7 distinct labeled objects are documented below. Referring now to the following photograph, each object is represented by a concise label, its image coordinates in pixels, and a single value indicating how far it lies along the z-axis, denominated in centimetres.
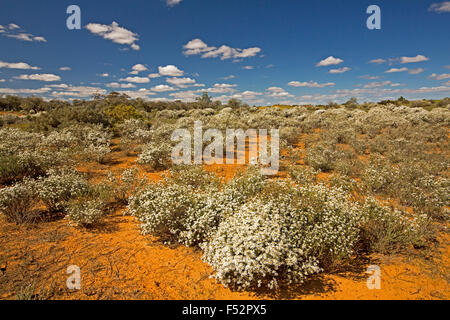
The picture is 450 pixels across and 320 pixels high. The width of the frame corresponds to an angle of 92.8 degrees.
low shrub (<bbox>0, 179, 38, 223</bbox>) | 534
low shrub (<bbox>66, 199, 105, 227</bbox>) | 530
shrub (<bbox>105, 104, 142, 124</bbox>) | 1911
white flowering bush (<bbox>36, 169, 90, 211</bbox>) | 587
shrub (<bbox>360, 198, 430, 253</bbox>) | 441
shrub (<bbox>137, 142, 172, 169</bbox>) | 987
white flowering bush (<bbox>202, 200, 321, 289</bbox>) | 334
